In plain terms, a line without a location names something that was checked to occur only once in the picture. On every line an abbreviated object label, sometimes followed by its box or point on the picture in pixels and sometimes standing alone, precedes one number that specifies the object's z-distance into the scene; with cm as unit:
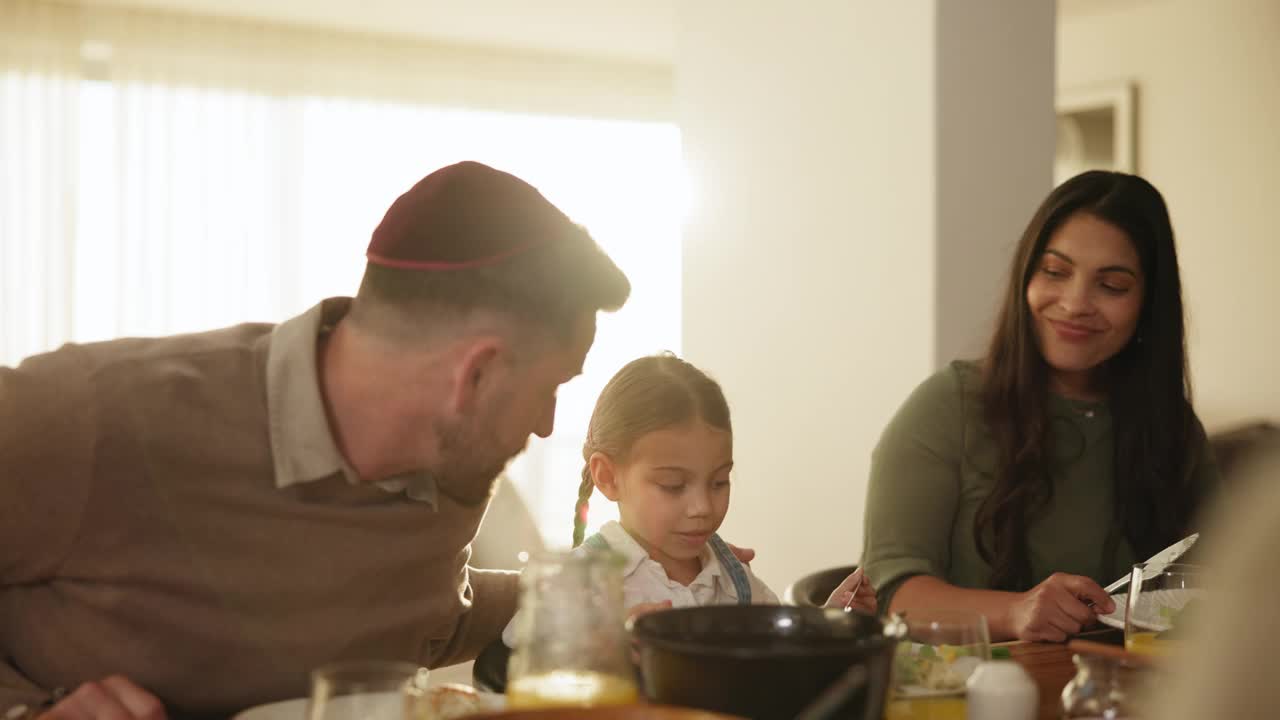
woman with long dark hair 218
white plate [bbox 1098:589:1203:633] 144
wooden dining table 112
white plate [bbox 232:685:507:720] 91
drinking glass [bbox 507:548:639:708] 92
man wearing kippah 126
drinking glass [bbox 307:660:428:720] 88
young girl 184
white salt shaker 108
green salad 113
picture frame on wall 596
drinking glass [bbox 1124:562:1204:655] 142
